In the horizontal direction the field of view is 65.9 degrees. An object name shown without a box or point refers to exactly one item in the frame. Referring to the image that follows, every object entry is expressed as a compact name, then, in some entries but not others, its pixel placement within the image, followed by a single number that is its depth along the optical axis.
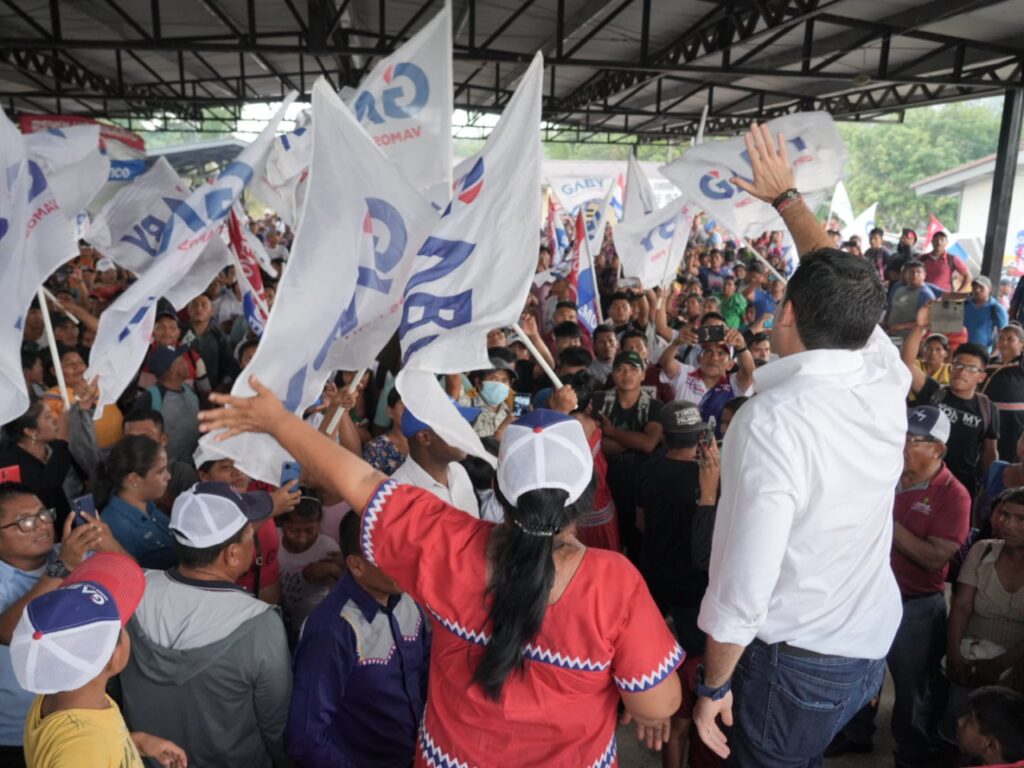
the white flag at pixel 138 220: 5.18
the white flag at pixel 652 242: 6.90
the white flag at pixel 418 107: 3.98
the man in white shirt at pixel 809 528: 1.75
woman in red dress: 1.58
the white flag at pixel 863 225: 17.83
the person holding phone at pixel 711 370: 4.97
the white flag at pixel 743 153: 5.96
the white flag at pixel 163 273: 3.28
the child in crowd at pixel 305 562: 3.31
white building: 23.11
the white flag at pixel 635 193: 8.40
